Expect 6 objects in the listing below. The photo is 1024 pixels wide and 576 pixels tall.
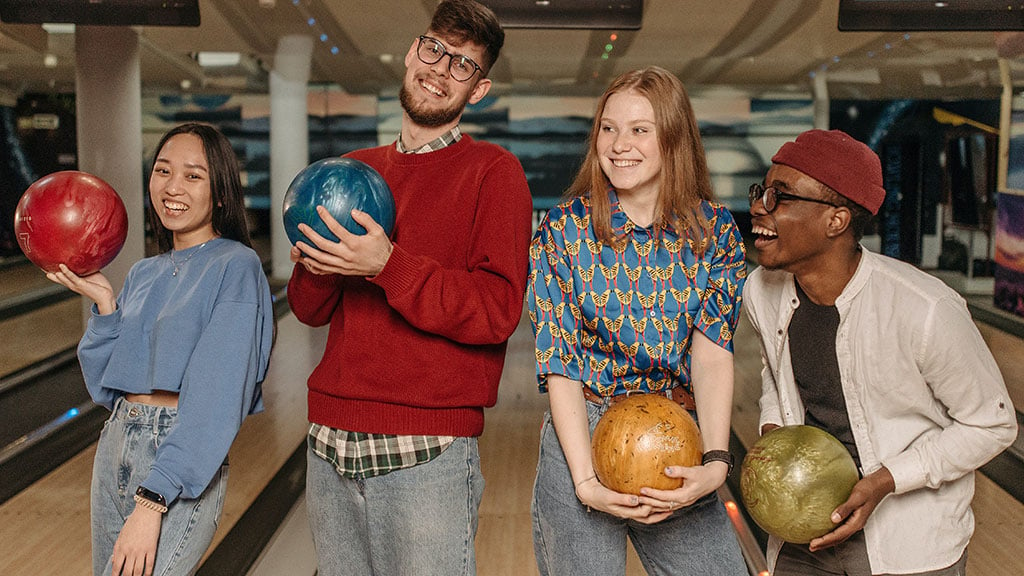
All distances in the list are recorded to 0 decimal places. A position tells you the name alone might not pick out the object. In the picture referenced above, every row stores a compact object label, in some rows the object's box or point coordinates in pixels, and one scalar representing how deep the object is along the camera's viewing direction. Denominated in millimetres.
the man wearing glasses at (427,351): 1549
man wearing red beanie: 1551
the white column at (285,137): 9461
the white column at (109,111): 5812
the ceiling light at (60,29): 6623
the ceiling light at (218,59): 9133
